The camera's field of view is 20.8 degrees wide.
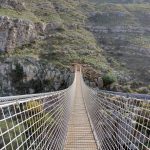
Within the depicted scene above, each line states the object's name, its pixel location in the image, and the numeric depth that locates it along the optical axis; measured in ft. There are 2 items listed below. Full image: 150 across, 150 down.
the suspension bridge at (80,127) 30.76
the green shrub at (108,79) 130.00
